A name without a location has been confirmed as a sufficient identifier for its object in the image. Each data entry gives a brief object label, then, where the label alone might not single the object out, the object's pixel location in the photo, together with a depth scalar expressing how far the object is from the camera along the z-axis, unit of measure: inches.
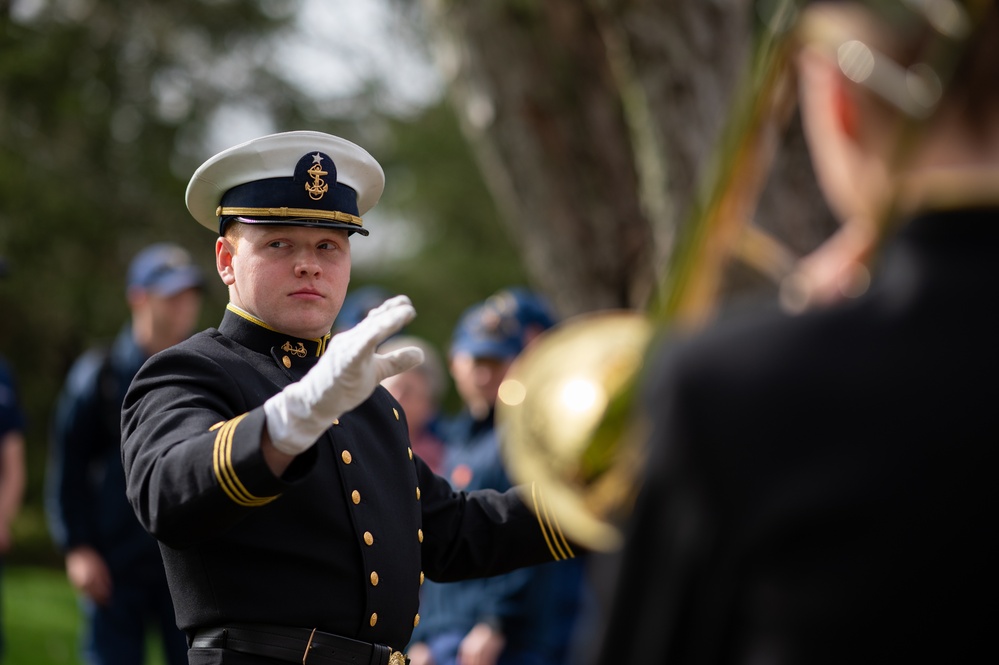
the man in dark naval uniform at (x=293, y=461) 175.2
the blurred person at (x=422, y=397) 460.8
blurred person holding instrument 100.6
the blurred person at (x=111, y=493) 449.7
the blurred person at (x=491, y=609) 381.7
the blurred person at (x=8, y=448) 458.9
